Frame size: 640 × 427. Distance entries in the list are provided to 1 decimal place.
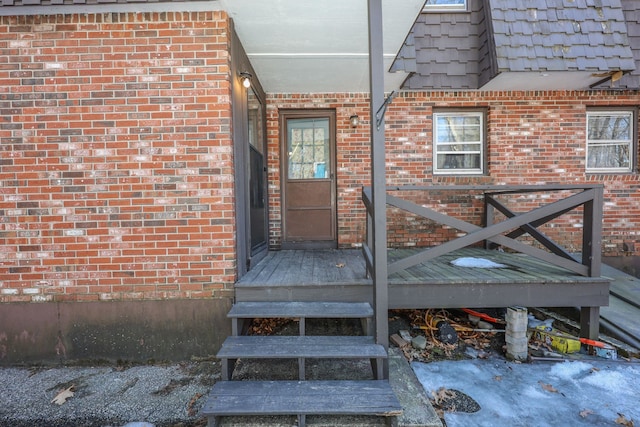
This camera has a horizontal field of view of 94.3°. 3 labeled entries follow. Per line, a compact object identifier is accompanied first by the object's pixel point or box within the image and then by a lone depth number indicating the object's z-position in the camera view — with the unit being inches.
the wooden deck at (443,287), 111.8
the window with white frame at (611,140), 192.2
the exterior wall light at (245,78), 127.8
